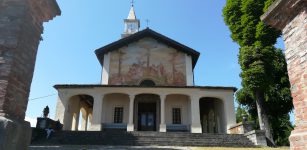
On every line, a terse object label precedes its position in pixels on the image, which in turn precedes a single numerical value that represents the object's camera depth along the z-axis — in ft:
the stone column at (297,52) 12.18
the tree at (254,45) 51.60
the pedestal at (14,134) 10.85
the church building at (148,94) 60.70
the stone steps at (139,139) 44.62
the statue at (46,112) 52.34
